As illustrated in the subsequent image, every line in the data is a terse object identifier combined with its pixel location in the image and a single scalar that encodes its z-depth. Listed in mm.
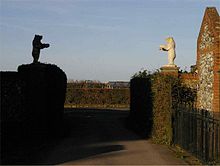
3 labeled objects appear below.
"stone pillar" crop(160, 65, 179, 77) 16906
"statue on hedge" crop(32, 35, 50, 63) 16375
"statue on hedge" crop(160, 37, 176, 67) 17381
